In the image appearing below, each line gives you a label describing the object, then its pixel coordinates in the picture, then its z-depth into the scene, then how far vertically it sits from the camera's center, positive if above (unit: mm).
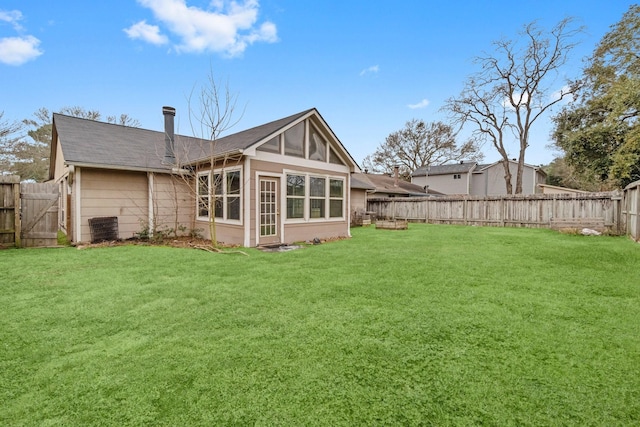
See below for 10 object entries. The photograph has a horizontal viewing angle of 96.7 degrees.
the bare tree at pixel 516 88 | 18781 +8778
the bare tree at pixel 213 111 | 8000 +2736
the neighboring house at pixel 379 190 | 16859 +1426
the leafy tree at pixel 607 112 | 10023 +4746
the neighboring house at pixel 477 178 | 28703 +3193
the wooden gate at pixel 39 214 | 7398 -177
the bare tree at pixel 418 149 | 31891 +6967
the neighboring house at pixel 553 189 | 19294 +1367
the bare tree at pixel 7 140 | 17531 +4356
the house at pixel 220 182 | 8023 +812
